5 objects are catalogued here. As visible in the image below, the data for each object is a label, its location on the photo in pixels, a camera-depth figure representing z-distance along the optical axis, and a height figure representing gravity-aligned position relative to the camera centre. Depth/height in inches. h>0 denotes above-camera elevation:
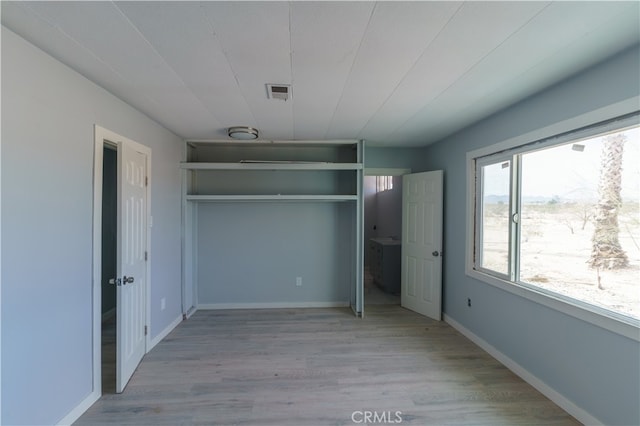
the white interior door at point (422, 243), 139.1 -16.9
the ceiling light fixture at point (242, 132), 118.1 +36.2
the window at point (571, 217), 65.4 -1.4
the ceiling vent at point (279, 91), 78.6 +37.4
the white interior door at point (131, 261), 83.2 -16.9
